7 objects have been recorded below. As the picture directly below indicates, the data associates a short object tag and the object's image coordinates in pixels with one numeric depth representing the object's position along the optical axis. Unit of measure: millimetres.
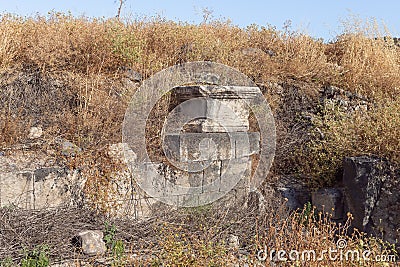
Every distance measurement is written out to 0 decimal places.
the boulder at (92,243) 3984
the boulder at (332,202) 5359
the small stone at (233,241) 4457
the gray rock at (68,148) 4707
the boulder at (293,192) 5755
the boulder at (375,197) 4859
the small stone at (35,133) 5093
